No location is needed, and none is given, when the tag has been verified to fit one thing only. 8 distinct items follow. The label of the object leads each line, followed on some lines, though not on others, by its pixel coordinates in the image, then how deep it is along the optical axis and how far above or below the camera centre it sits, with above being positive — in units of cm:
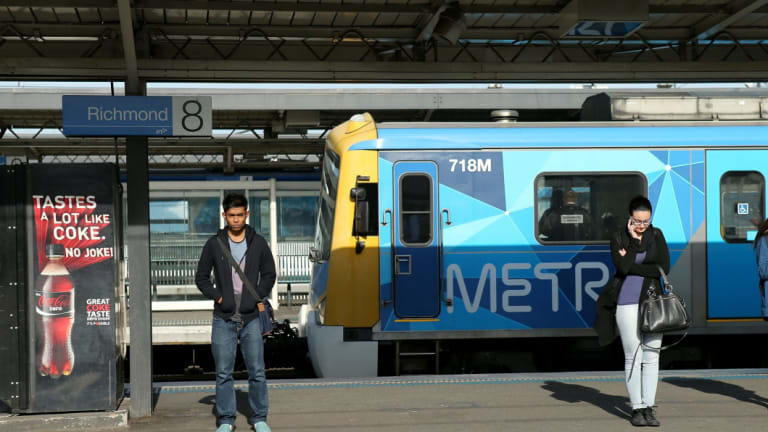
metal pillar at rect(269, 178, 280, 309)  1947 -6
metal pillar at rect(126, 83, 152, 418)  675 -38
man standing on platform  620 -58
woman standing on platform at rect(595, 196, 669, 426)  636 -55
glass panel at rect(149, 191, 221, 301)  1914 -43
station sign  650 +73
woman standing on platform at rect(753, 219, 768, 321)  708 -40
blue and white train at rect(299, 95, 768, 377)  910 -14
